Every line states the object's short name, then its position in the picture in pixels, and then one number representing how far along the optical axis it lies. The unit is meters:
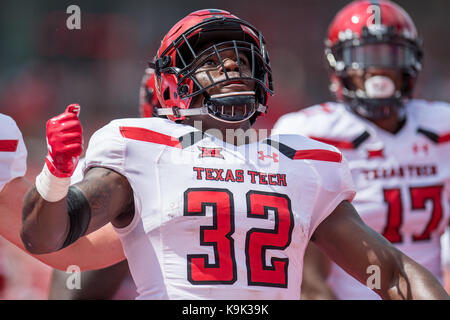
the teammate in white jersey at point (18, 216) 4.81
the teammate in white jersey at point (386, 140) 6.79
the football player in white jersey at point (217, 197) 4.00
